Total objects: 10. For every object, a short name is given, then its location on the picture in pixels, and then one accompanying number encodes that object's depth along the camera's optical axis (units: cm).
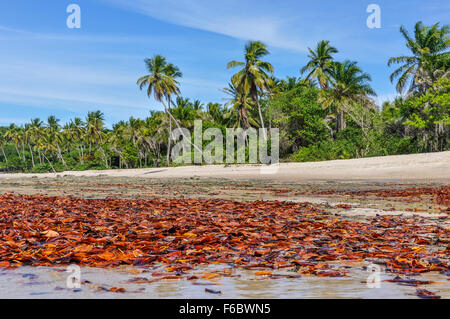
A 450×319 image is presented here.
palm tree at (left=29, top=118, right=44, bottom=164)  9731
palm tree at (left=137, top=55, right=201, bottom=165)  5341
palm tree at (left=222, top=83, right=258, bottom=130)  5266
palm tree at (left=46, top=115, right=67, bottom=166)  9206
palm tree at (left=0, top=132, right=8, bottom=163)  10409
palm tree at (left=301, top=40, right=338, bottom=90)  5312
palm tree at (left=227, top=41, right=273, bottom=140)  4825
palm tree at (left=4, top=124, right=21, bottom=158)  10238
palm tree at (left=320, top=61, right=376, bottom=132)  4556
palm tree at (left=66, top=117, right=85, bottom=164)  9350
